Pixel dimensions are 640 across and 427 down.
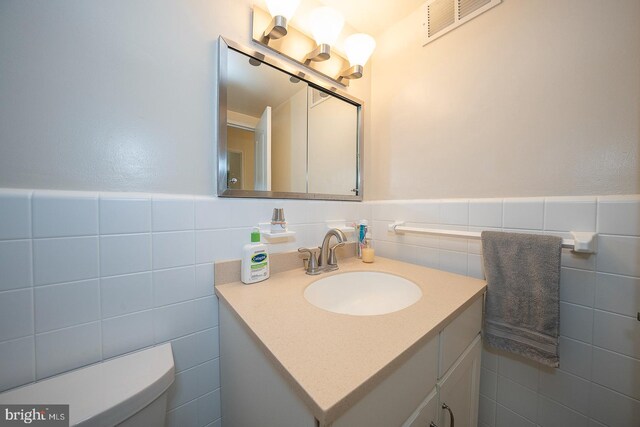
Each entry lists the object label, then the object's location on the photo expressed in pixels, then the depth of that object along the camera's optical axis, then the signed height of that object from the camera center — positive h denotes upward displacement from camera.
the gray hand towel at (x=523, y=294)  0.68 -0.29
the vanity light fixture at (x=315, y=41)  0.82 +0.74
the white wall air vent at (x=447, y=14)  0.89 +0.85
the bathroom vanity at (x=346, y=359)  0.36 -0.30
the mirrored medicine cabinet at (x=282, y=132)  0.80 +0.34
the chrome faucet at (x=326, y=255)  0.93 -0.22
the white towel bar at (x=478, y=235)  0.64 -0.10
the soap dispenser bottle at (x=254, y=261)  0.78 -0.20
